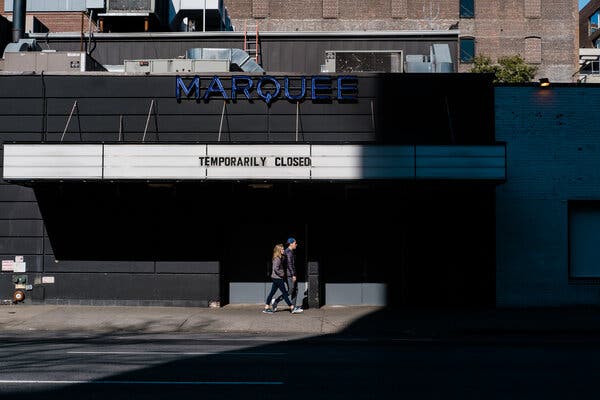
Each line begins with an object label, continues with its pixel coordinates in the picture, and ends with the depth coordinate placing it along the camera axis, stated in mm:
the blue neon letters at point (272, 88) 18781
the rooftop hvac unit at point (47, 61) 20328
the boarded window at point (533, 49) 56812
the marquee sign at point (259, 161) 16703
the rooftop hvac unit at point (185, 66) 19703
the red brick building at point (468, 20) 54906
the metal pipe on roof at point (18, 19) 23719
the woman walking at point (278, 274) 17469
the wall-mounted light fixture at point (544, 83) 18875
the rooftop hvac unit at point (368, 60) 22547
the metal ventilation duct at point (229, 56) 21453
